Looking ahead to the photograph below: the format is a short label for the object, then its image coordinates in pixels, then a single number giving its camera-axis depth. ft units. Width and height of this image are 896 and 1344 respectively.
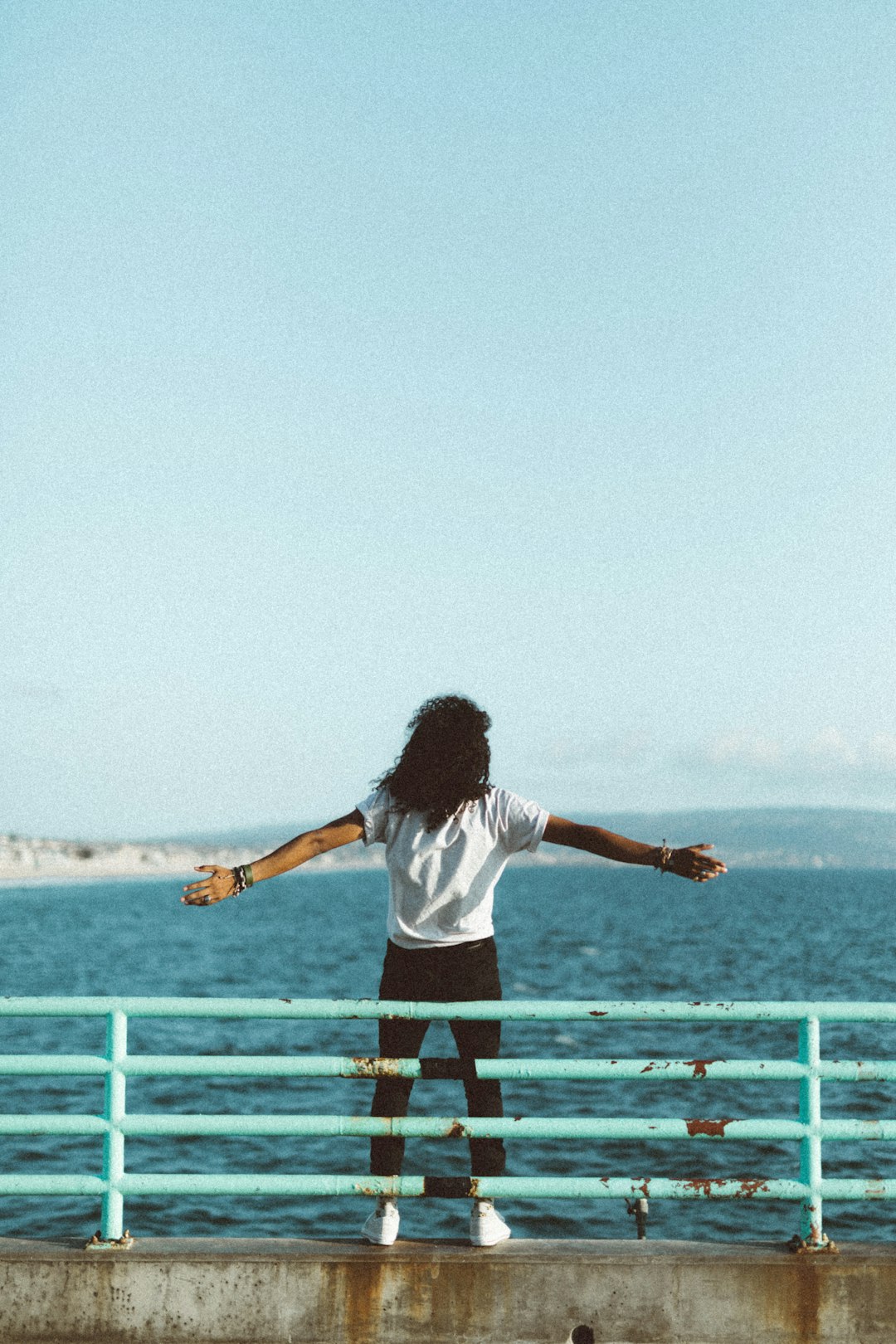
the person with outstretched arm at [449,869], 13.73
